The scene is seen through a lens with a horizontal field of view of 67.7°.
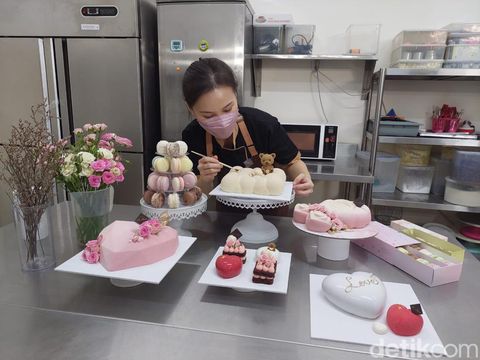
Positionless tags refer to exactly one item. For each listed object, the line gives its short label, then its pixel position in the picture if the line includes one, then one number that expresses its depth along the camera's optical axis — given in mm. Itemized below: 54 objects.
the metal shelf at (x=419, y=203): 2232
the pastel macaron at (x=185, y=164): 1049
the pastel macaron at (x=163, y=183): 1041
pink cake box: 880
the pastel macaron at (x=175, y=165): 1039
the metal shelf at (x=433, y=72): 2057
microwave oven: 2363
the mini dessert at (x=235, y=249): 882
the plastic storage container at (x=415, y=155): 2432
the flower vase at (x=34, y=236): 905
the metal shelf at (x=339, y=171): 2107
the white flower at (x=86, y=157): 964
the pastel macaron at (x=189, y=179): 1063
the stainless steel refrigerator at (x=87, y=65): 2203
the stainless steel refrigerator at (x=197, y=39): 2143
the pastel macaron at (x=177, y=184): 1041
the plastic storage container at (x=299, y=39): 2371
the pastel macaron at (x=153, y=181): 1053
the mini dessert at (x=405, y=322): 675
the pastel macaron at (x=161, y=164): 1041
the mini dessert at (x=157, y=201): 1036
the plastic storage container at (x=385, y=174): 2402
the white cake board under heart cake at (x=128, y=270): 765
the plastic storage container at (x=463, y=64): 2100
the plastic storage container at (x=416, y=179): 2404
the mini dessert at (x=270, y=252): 864
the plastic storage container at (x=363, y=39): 2297
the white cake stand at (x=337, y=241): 949
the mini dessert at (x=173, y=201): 1028
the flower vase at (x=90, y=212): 1025
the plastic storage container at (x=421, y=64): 2117
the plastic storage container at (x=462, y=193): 2215
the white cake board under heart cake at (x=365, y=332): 655
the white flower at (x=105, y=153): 1004
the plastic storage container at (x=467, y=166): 2217
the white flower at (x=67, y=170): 958
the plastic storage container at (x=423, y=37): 2113
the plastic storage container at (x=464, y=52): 2084
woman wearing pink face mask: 1255
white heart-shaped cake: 715
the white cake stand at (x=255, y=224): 1057
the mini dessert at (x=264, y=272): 801
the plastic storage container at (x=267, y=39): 2365
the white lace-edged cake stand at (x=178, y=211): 1021
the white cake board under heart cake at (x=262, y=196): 1011
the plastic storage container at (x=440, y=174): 2410
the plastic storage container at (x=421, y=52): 2135
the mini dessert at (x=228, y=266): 824
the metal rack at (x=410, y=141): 2087
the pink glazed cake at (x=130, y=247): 804
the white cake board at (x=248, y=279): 784
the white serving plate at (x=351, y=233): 934
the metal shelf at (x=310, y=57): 2240
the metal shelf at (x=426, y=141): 2141
